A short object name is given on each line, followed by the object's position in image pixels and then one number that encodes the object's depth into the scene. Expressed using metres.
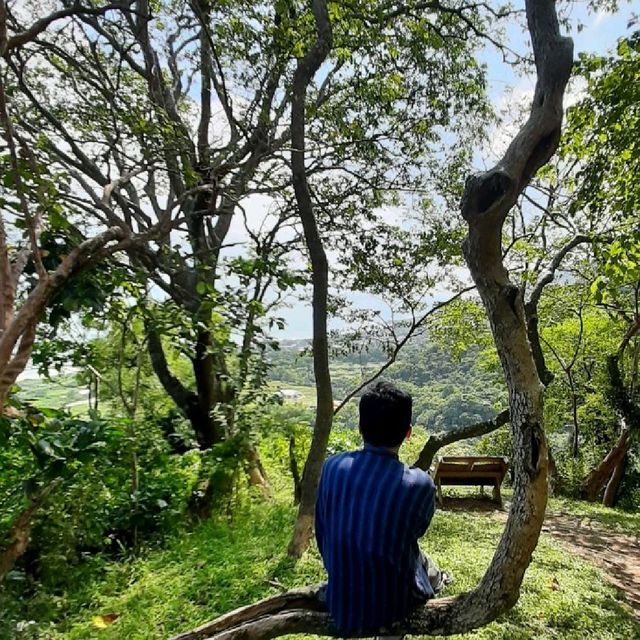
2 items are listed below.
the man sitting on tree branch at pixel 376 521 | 1.85
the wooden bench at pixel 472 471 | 8.14
